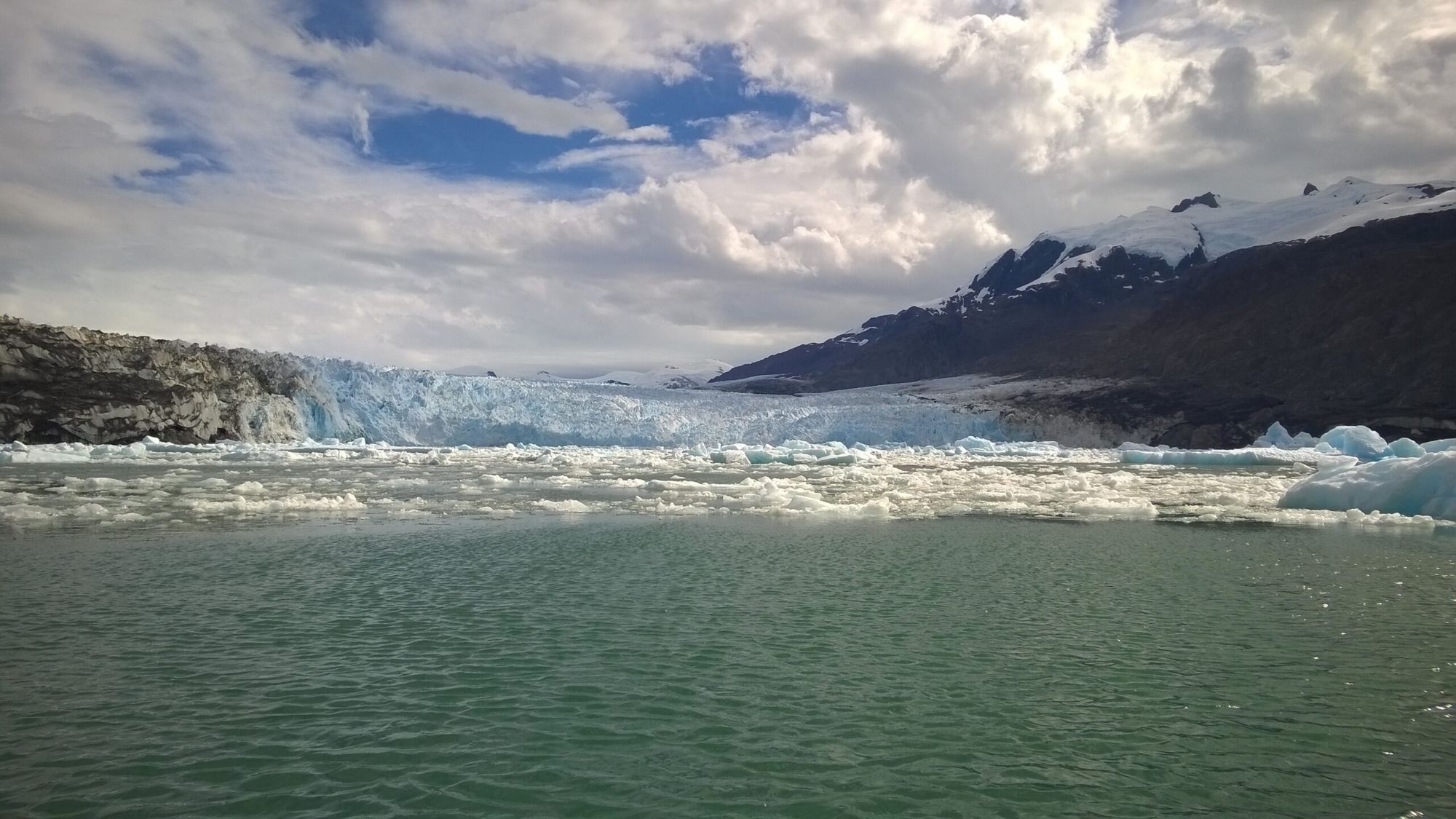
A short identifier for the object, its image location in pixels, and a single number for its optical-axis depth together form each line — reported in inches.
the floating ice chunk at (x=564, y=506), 791.7
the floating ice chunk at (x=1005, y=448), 2069.4
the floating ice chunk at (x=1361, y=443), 1539.1
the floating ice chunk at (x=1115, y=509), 799.1
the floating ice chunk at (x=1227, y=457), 1663.4
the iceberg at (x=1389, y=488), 783.7
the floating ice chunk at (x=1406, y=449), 1194.0
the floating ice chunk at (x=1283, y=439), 2130.9
